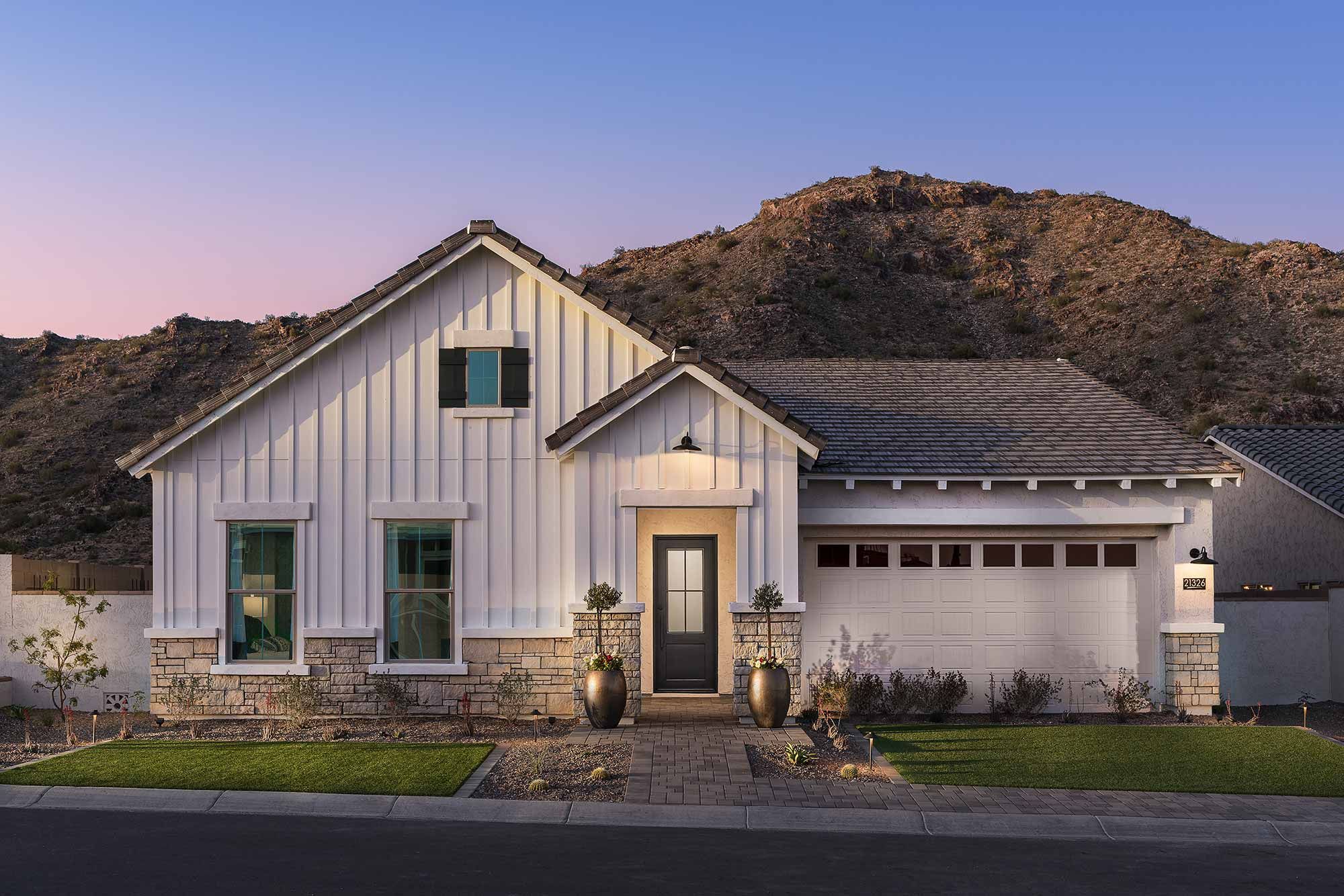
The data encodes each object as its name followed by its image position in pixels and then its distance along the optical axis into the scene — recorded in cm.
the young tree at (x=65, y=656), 1553
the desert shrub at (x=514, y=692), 1508
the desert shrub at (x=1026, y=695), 1606
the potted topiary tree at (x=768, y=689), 1412
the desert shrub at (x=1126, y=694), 1595
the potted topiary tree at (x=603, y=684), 1410
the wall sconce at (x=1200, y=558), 1591
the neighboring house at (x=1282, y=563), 1722
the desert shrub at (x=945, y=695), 1595
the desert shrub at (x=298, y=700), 1484
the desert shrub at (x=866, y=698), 1588
